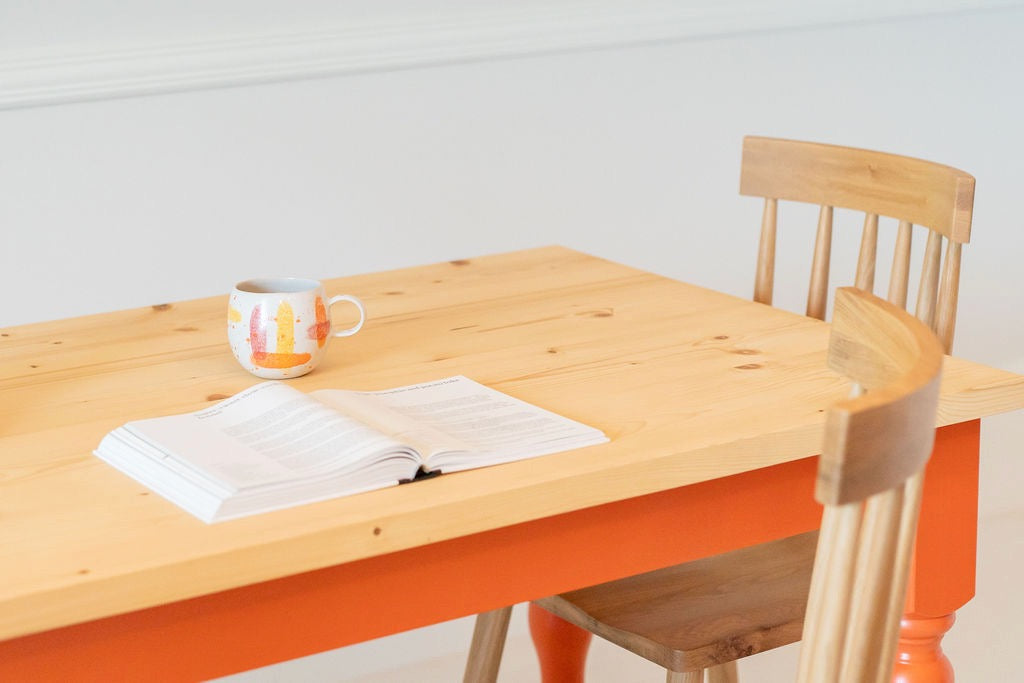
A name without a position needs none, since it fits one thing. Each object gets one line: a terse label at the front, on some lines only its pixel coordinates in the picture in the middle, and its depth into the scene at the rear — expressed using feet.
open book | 7.77
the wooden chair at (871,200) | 9.45
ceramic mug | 8.65
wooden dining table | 7.53
